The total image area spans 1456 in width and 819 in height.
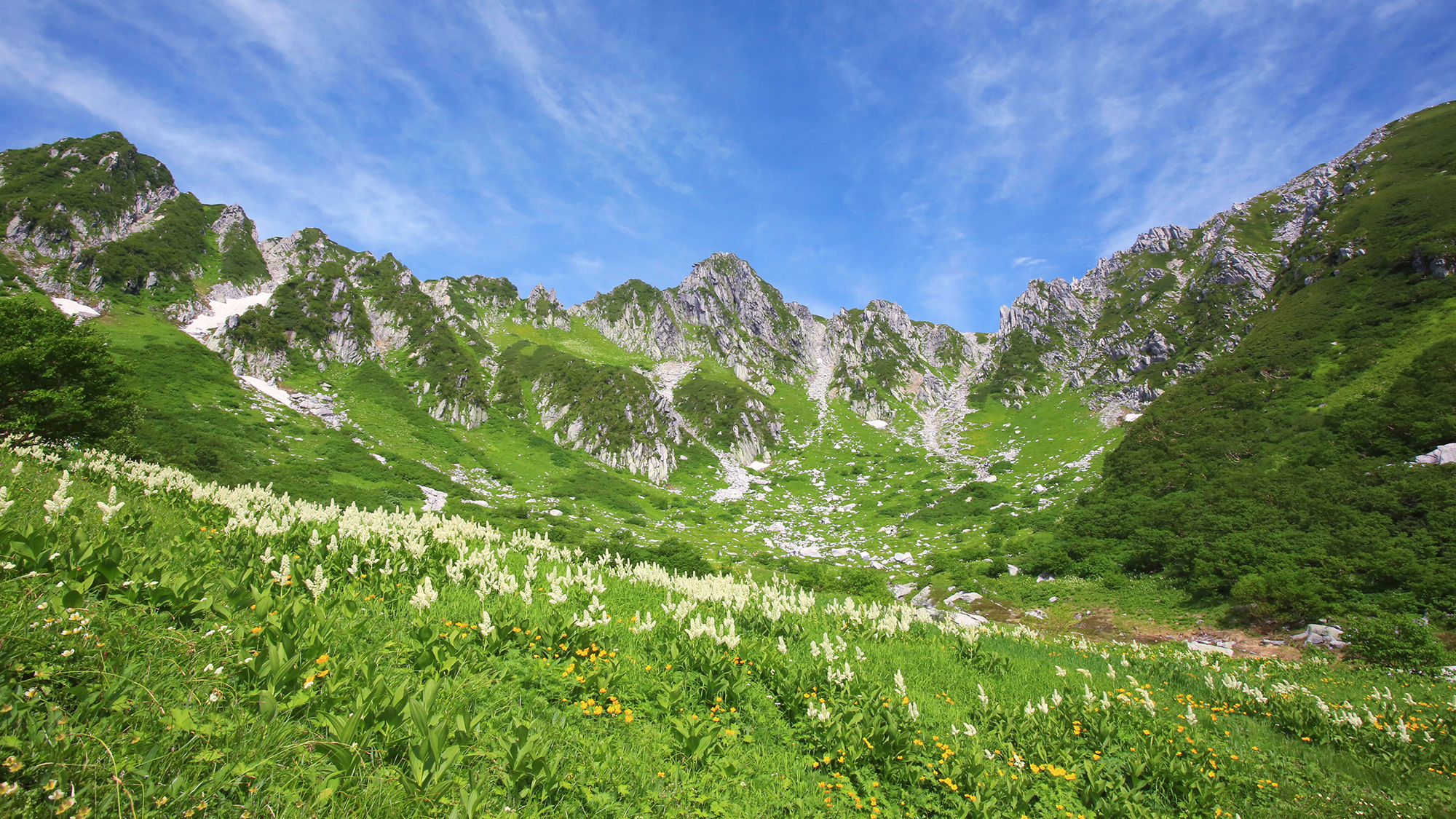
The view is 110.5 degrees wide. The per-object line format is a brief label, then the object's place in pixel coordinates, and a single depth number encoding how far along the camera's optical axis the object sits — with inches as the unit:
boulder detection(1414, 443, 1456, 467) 1130.0
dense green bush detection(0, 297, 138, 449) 741.3
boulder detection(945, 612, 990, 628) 715.6
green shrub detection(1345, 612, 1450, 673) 626.8
